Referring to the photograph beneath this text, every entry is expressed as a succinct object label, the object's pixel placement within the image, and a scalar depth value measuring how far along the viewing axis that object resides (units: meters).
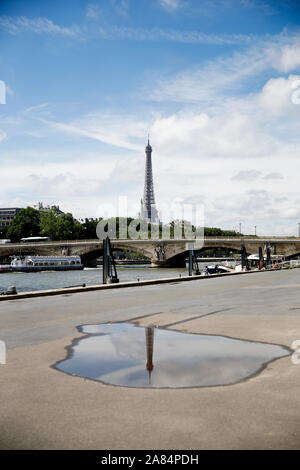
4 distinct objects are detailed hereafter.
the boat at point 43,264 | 94.77
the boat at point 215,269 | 67.50
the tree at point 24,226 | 151.38
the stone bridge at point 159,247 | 104.69
